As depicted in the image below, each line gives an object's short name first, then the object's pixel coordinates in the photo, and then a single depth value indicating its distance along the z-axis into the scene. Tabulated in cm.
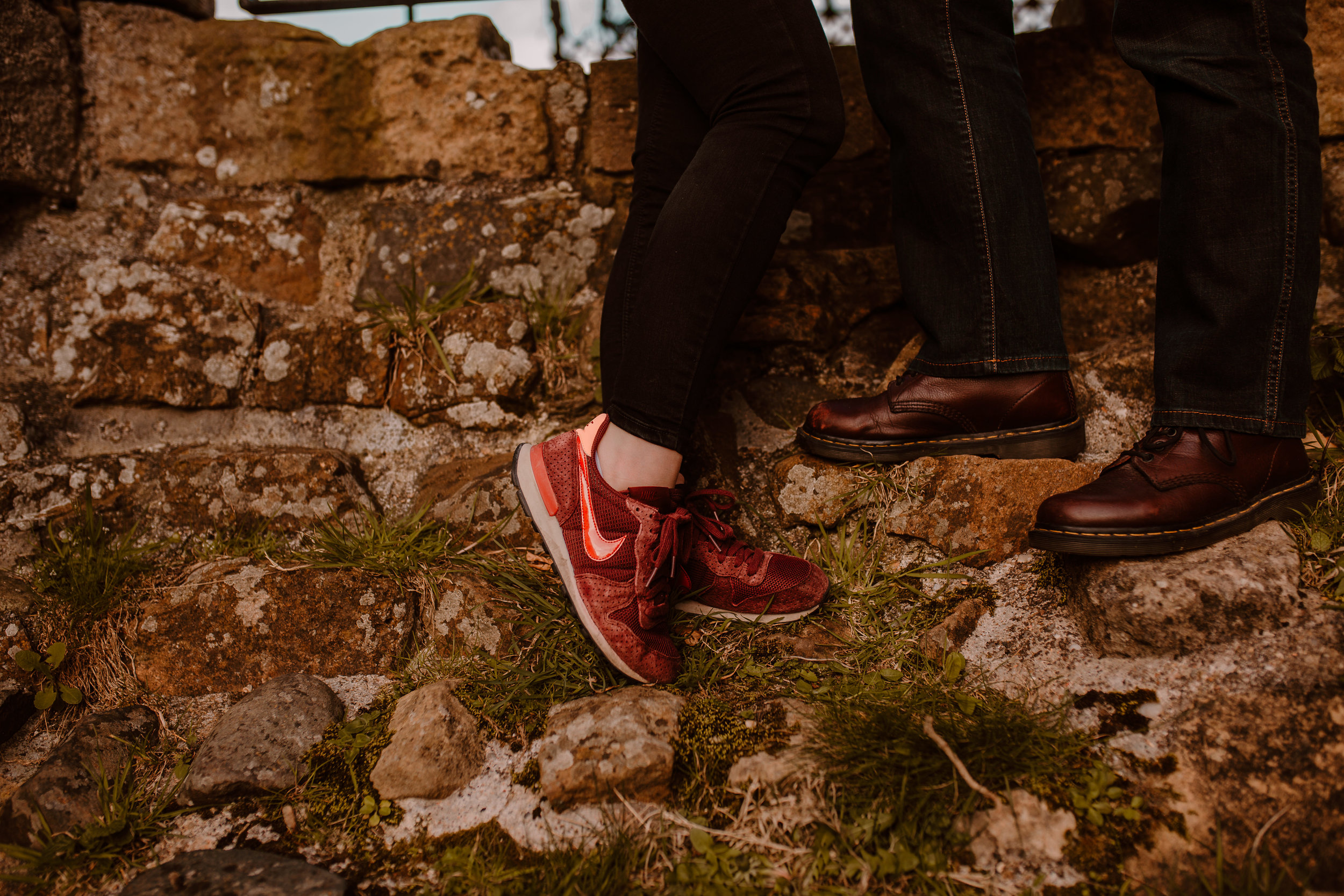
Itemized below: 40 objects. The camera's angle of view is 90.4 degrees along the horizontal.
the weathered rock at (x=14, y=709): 143
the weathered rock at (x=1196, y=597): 114
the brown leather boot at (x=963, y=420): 152
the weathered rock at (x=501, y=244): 218
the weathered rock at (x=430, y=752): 117
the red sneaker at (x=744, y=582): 146
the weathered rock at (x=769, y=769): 106
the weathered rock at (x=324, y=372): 207
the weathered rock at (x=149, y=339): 200
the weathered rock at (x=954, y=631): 133
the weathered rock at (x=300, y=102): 218
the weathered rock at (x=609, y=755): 109
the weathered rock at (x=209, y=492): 186
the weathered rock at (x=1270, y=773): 87
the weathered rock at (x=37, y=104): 196
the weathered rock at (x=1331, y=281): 183
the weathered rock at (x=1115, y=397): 174
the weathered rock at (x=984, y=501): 150
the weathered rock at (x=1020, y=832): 93
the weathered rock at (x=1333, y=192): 187
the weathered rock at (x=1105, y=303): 203
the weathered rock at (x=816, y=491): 168
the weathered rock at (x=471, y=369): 202
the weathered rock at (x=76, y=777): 115
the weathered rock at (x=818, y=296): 198
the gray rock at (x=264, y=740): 120
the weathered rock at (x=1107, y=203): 198
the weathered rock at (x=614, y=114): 217
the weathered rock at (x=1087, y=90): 203
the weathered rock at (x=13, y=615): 152
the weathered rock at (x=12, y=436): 185
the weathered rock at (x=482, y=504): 177
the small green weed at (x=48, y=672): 147
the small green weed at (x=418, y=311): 206
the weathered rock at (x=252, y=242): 217
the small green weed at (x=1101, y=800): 95
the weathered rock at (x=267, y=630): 152
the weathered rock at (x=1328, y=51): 183
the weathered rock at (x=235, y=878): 96
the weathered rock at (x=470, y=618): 154
